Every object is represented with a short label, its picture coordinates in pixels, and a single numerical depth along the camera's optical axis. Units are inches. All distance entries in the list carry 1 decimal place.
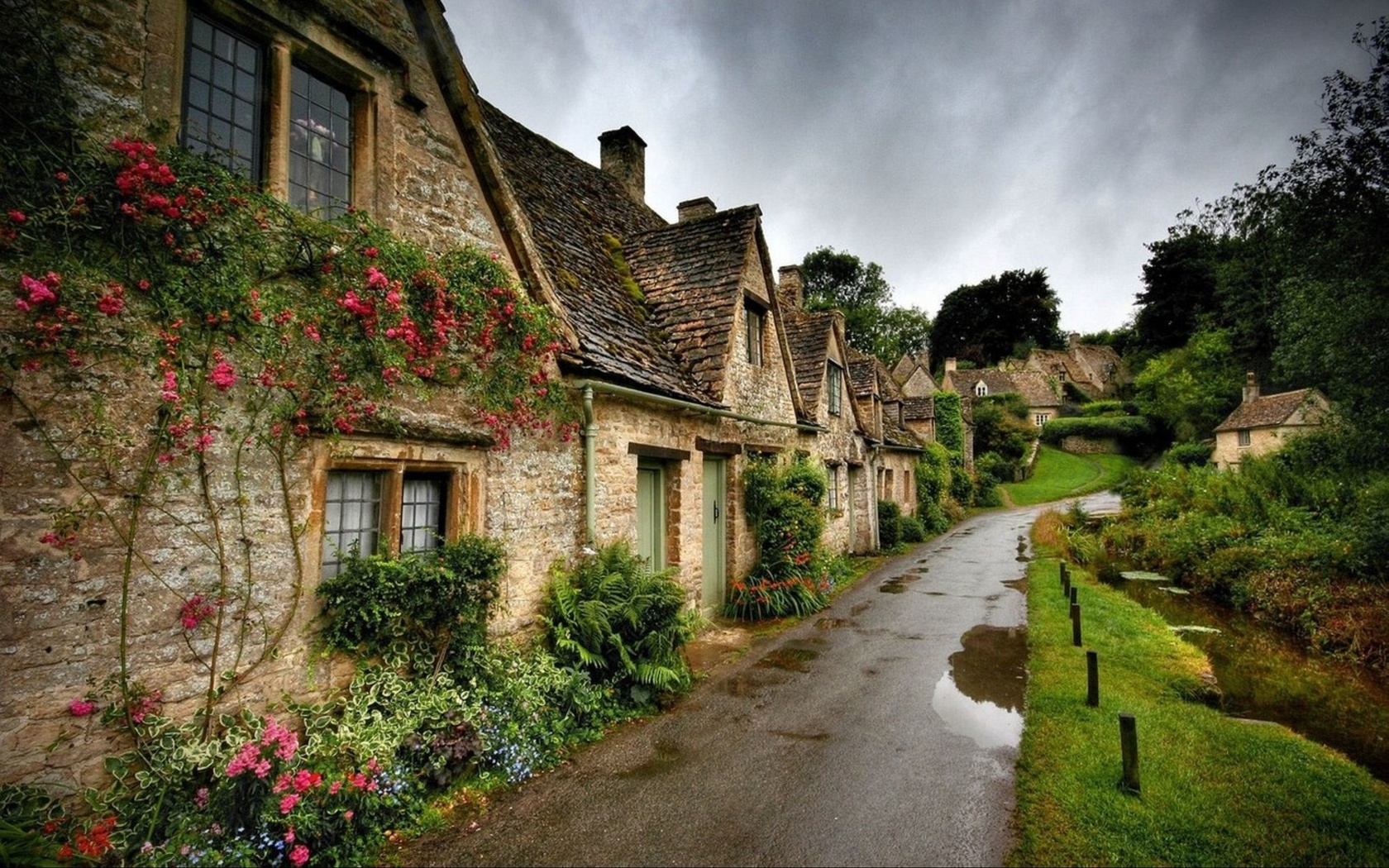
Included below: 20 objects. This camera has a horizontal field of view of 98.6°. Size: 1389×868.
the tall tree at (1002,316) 2667.3
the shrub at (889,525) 808.3
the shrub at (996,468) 1599.4
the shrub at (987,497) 1381.6
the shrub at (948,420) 1247.5
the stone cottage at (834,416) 621.6
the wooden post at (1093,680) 257.8
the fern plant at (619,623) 260.4
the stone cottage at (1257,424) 1387.8
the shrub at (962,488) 1269.7
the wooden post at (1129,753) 189.5
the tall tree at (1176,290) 1995.6
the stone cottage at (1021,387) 2194.9
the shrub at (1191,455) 1608.0
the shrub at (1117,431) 1886.1
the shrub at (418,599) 190.9
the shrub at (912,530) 858.8
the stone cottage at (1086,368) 2516.0
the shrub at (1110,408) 2027.6
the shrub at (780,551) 436.8
